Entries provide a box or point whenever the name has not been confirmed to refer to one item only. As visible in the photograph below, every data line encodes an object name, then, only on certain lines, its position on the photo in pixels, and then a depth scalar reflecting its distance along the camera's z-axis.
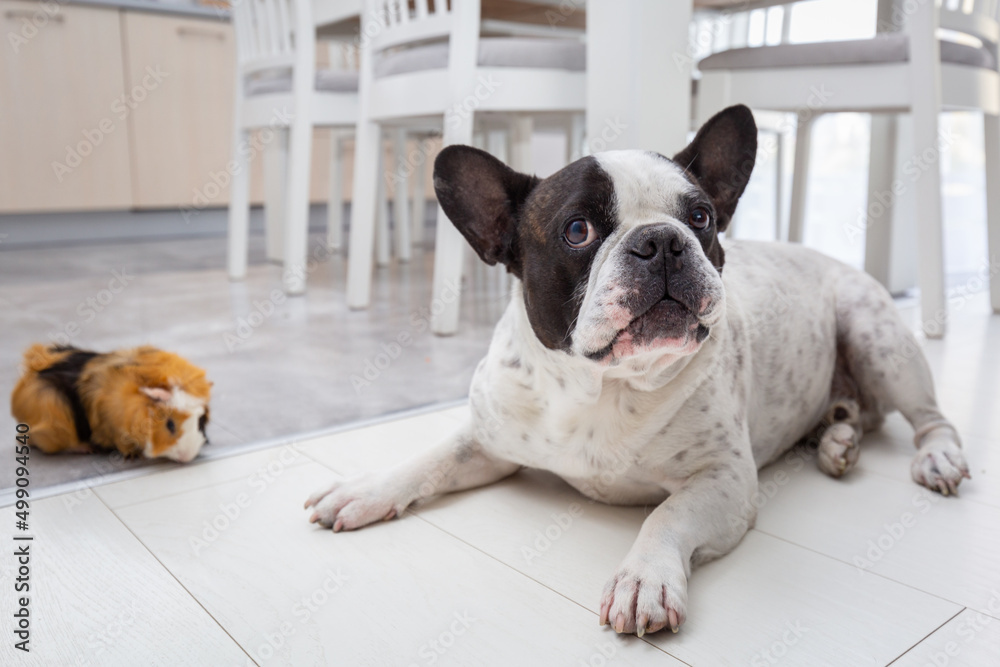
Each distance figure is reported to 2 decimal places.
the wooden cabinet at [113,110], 5.00
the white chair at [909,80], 2.53
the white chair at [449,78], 2.58
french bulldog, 1.10
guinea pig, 1.56
